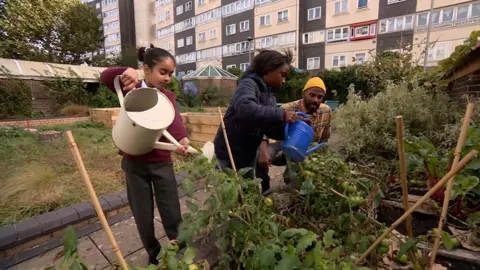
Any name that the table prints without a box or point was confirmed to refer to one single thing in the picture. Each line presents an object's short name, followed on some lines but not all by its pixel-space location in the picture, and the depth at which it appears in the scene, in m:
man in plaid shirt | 2.20
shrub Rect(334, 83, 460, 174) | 2.87
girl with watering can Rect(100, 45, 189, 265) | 1.43
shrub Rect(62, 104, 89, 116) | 8.97
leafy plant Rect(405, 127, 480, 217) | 1.39
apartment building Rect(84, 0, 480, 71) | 16.41
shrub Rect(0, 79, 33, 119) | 8.42
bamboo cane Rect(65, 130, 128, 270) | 0.65
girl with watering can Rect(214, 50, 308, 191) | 1.48
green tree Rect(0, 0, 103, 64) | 14.05
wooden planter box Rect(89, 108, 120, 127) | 6.90
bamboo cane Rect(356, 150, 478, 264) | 0.68
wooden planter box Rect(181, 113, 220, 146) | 4.37
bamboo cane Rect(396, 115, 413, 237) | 0.92
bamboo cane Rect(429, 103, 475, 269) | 0.92
